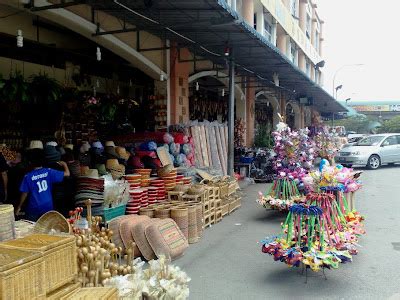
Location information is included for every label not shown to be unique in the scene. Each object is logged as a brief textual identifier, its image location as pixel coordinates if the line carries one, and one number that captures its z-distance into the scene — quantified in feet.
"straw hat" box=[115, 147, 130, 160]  29.35
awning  24.76
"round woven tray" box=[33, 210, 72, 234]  11.45
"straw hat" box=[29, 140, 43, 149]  24.81
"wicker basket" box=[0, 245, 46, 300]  7.40
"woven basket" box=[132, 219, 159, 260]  19.26
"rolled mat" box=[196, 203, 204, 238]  23.92
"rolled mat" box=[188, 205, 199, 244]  23.18
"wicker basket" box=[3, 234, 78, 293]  8.48
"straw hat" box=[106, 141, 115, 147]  30.20
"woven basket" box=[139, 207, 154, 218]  22.93
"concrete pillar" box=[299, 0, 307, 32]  102.17
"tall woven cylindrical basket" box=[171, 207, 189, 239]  22.27
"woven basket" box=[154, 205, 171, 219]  22.62
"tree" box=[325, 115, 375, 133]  190.19
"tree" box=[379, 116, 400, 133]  160.97
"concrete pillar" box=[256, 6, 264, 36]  67.80
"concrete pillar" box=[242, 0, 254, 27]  60.80
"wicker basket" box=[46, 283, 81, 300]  8.52
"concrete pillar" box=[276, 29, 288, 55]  82.64
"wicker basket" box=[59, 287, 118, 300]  8.96
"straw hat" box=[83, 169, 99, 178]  22.10
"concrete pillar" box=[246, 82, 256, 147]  64.02
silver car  63.41
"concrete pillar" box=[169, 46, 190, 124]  39.91
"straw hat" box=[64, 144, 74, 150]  28.66
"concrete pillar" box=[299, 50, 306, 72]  103.55
